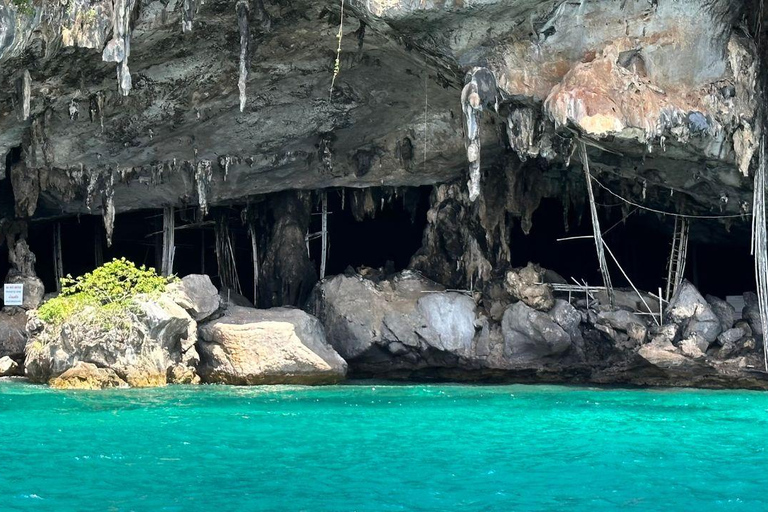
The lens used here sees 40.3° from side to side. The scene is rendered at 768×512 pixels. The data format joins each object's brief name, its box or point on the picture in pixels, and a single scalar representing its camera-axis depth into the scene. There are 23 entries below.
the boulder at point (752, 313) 19.00
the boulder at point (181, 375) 17.53
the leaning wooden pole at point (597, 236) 17.36
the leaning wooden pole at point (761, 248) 17.67
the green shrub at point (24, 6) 15.60
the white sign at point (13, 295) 20.75
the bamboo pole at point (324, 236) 23.31
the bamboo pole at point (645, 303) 19.98
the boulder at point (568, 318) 19.77
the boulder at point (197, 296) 18.42
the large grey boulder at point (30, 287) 21.36
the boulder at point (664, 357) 18.06
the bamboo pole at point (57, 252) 24.70
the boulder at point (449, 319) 19.77
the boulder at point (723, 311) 19.36
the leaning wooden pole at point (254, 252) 23.66
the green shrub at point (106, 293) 17.34
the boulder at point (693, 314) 18.84
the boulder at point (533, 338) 19.42
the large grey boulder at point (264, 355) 17.73
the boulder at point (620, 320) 19.52
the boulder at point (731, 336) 18.62
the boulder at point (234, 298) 22.97
